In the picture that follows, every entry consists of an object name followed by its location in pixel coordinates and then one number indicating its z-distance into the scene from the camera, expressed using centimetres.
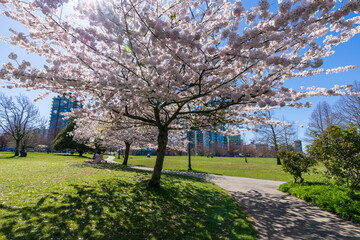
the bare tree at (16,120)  2864
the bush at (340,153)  690
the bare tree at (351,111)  2258
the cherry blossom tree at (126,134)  1038
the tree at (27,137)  3468
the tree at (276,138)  3201
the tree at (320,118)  3178
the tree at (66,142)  3366
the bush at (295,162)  1009
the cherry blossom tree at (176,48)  440
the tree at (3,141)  6102
